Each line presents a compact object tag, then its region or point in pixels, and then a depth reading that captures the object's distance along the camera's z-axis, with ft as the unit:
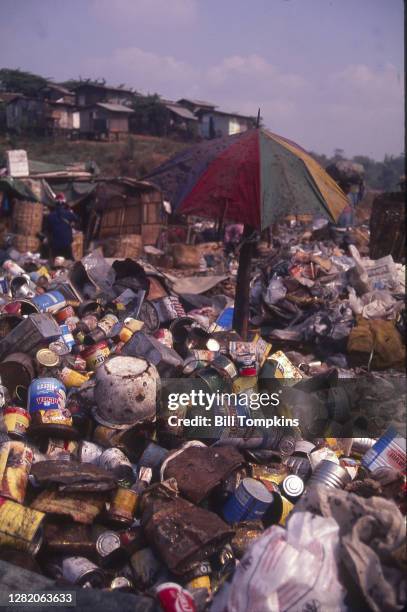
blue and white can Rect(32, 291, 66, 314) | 16.30
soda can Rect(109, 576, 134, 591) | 7.57
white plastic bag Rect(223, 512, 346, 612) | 5.71
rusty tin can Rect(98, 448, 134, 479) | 9.63
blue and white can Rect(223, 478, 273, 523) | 8.58
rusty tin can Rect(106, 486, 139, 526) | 8.61
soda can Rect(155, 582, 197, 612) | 6.31
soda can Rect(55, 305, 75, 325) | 16.12
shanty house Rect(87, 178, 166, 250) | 39.81
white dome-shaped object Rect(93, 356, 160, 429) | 10.35
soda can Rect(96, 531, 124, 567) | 8.10
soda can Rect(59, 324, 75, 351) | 14.49
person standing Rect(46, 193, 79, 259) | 32.45
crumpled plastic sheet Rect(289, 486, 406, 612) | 5.87
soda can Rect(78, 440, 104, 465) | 9.97
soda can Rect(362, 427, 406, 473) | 9.10
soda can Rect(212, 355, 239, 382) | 11.99
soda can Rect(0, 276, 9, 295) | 18.65
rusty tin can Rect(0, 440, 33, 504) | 8.38
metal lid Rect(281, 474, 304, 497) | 9.13
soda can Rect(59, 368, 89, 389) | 12.35
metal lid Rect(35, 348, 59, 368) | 12.25
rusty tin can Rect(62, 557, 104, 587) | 7.52
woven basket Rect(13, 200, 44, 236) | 34.81
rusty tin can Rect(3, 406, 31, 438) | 10.10
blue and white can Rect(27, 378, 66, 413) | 10.68
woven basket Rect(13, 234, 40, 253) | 33.78
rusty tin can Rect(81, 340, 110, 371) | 13.44
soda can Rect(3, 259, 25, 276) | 21.61
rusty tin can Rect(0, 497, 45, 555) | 7.72
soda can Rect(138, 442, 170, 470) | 9.93
